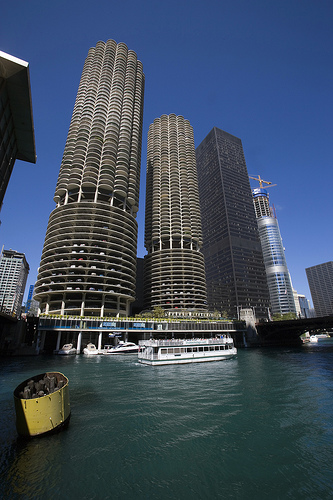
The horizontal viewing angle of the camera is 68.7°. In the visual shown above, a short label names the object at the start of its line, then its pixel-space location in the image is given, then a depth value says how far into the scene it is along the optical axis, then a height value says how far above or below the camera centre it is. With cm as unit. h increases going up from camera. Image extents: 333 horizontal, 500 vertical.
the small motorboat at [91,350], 7726 -150
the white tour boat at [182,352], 5391 -193
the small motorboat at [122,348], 8081 -123
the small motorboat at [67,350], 7639 -129
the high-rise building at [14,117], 3166 +3402
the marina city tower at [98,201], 10112 +6787
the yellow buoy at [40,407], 1622 -392
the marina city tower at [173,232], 14850 +7207
